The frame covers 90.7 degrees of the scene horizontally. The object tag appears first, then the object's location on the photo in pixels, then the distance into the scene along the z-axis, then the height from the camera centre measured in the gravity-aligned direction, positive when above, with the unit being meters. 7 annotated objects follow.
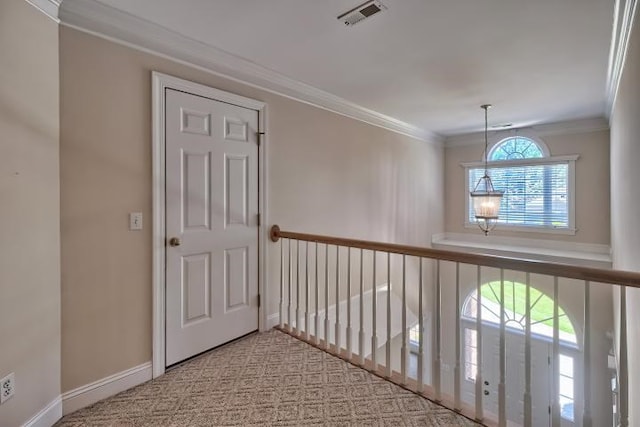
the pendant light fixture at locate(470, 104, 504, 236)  3.85 +0.09
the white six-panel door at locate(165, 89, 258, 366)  2.32 -0.10
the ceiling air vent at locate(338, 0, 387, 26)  1.87 +1.23
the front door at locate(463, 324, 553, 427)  5.13 -2.81
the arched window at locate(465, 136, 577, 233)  4.92 +0.46
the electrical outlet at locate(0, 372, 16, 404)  1.48 -0.84
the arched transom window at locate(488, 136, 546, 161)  5.16 +1.04
